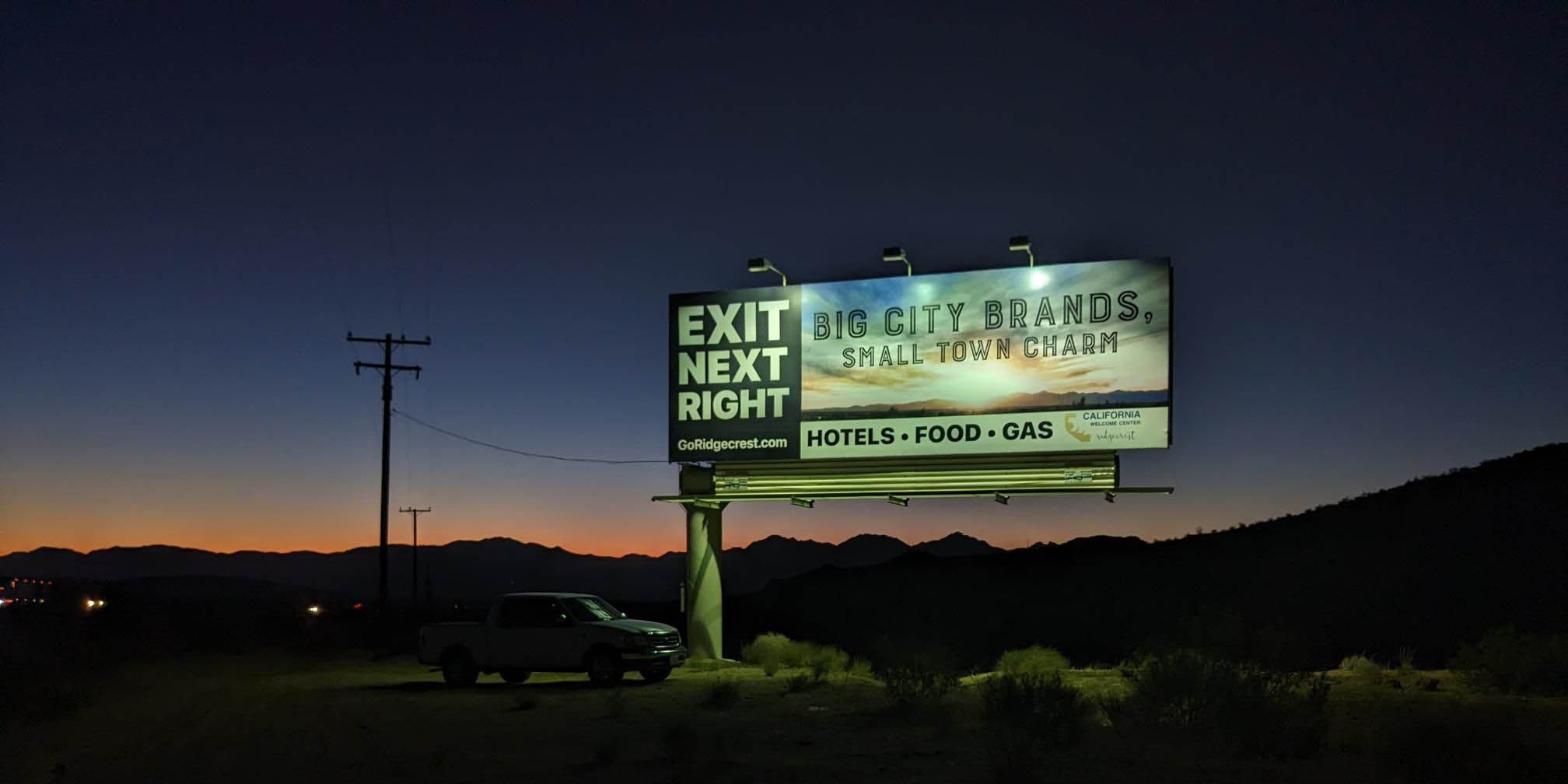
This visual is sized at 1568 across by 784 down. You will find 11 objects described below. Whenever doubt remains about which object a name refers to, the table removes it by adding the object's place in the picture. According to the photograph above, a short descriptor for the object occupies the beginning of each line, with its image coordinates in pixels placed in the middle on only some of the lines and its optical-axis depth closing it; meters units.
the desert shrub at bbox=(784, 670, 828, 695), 21.27
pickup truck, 23.73
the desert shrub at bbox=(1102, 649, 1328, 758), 12.77
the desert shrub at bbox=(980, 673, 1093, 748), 13.30
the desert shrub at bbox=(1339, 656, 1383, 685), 20.69
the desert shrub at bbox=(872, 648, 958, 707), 17.31
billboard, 25.02
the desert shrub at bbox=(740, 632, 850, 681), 27.69
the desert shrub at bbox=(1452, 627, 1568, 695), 17.88
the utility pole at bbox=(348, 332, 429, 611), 47.53
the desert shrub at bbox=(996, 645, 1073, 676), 25.23
